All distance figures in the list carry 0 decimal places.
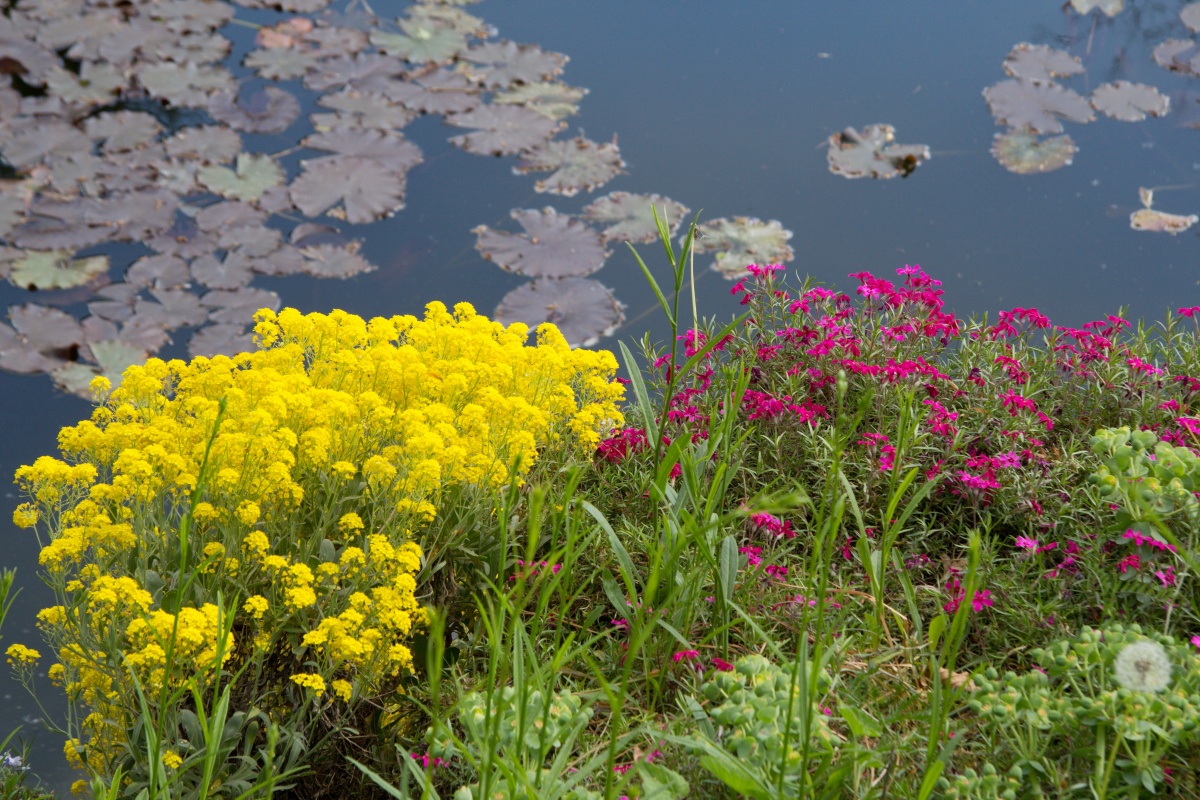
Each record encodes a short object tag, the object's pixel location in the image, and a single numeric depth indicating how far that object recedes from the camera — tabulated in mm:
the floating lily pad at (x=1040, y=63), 5055
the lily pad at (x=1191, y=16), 5480
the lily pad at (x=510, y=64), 4945
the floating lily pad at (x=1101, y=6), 5656
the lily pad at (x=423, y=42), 5027
